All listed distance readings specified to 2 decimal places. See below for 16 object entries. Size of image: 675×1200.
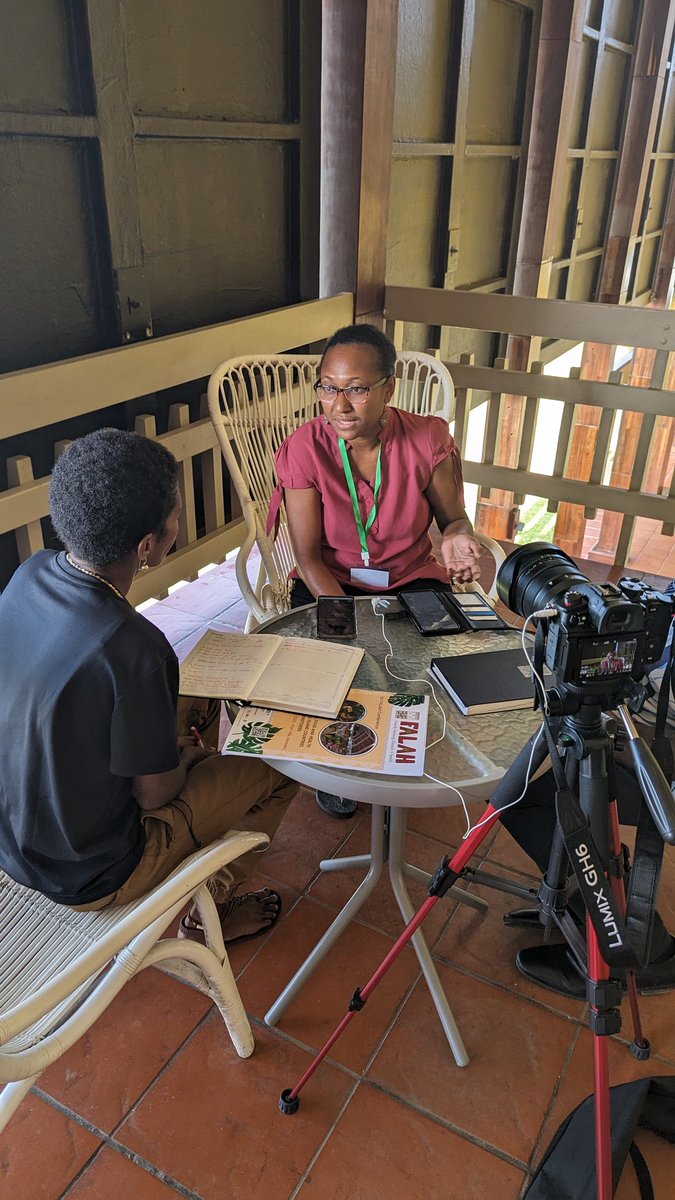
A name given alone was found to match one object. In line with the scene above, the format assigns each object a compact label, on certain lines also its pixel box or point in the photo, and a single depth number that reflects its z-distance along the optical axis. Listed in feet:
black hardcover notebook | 4.37
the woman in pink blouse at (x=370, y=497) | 6.18
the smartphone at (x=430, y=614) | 5.20
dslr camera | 3.03
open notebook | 4.27
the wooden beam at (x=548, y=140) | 16.88
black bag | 3.93
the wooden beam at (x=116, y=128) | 6.56
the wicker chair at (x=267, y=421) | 7.04
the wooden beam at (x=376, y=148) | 8.91
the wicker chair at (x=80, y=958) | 3.02
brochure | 3.89
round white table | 3.85
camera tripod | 3.15
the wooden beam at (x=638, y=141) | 22.16
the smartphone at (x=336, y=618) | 5.18
